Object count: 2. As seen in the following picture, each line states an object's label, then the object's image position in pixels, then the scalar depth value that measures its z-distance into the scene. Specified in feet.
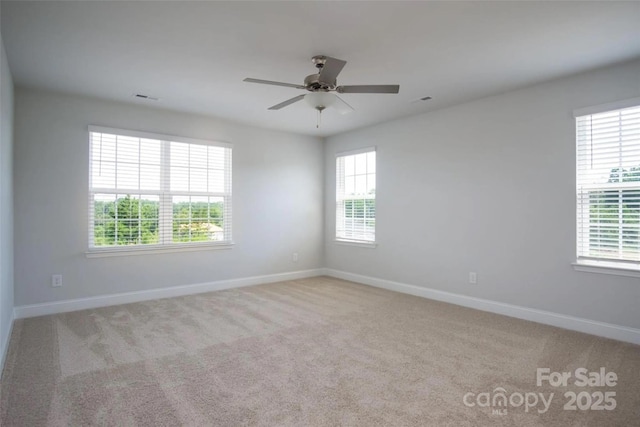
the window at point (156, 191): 14.42
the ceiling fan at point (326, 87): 8.78
